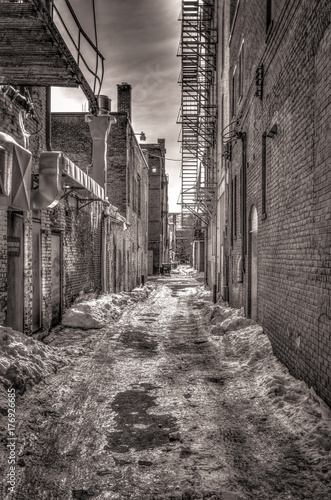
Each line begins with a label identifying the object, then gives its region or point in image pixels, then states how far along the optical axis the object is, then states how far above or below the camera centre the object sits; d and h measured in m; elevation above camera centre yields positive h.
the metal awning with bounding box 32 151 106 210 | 7.47 +1.24
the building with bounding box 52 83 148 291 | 17.84 +3.74
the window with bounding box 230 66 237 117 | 13.91 +5.03
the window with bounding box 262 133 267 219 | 8.62 +1.54
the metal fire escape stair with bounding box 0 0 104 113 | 4.56 +2.44
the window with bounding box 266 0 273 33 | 8.21 +4.43
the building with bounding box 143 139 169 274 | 41.09 +4.07
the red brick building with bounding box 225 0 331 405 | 4.96 +1.03
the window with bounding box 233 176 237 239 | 13.43 +1.23
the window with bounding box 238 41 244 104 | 12.19 +5.08
